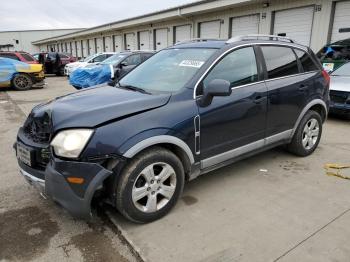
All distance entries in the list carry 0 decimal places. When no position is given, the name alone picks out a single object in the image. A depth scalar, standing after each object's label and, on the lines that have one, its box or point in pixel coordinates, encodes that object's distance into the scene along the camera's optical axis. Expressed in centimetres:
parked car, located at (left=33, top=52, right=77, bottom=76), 2128
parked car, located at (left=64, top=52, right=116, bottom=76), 1647
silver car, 654
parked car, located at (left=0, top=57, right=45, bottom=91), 1255
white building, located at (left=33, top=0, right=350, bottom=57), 1105
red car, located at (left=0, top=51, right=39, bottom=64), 1485
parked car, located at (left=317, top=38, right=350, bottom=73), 826
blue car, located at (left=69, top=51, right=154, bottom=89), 978
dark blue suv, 251
